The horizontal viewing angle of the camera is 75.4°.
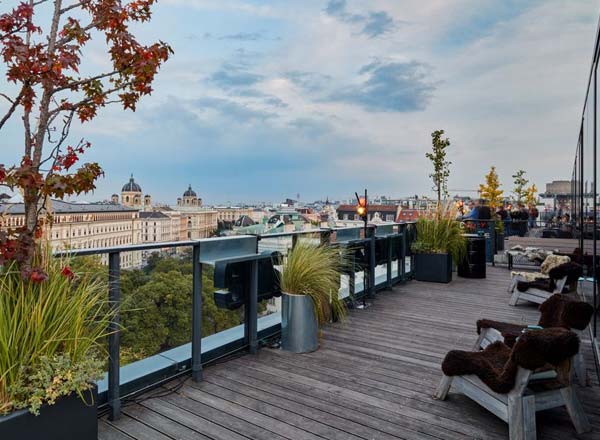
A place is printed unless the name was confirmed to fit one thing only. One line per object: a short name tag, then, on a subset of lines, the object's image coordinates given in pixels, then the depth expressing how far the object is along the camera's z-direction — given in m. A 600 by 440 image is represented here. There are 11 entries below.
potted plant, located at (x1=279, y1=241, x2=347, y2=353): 3.57
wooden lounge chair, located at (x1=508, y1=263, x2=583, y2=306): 4.66
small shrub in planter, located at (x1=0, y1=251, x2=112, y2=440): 1.53
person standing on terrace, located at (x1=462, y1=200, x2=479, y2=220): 10.32
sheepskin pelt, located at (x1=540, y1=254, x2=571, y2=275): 5.33
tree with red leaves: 1.76
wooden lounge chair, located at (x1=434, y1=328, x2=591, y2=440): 2.07
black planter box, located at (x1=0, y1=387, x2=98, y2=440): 1.47
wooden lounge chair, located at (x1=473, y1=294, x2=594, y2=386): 2.63
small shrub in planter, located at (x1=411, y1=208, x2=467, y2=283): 7.13
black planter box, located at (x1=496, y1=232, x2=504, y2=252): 11.27
